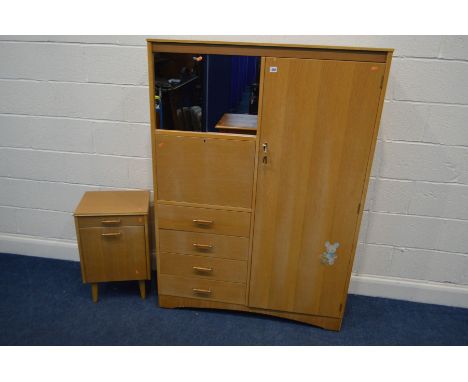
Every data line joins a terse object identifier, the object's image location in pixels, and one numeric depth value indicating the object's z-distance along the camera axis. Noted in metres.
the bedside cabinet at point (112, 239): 2.32
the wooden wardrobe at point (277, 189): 1.87
